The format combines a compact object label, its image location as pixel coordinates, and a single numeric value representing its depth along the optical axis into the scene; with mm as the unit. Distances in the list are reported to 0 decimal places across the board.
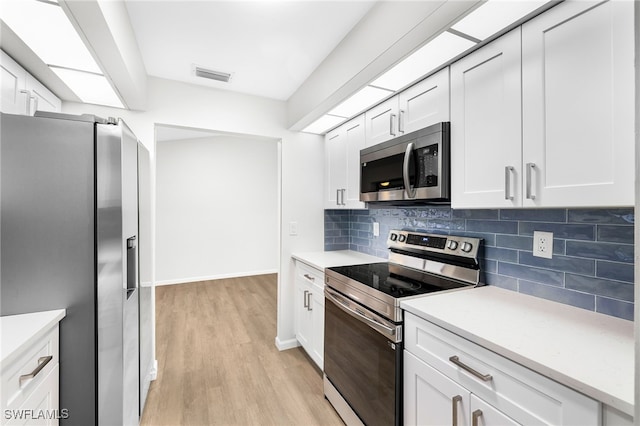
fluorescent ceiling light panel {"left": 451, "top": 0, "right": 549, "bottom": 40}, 1060
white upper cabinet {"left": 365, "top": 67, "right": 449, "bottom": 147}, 1561
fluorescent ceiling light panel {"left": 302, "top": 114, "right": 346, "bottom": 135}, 2455
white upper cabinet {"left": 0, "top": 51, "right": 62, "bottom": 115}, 1345
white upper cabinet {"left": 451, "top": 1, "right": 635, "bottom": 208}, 912
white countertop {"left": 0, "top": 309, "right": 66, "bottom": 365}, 916
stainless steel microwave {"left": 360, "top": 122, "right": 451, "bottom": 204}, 1545
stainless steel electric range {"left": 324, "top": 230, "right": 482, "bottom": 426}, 1409
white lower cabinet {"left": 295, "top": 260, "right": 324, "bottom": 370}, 2262
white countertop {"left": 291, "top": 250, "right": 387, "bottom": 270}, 2332
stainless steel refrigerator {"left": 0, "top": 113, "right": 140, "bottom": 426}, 1193
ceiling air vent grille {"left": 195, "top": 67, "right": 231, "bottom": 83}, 2273
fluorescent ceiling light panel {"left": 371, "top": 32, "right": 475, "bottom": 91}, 1310
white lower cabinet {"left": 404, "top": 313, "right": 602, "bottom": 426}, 808
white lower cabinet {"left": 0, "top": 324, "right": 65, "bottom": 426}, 916
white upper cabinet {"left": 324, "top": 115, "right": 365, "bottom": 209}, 2383
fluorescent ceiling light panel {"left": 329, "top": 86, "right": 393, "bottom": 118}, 1866
